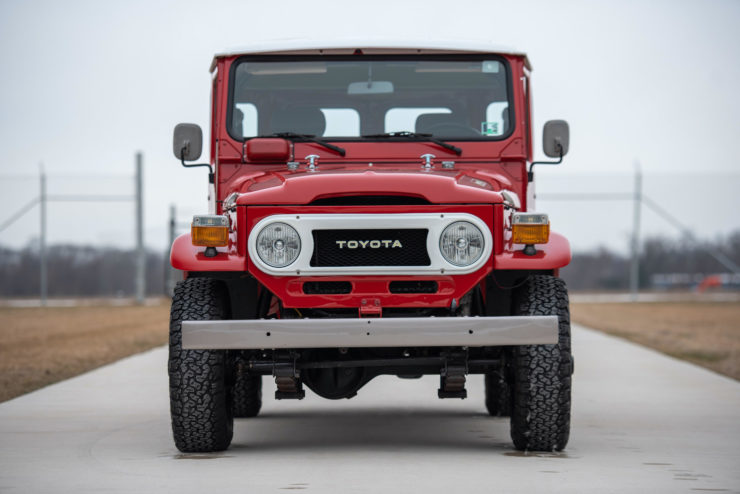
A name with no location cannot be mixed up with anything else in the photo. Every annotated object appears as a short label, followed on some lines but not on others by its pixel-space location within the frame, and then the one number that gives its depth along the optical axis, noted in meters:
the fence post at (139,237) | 35.50
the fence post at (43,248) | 35.06
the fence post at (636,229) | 37.62
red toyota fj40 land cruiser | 7.19
